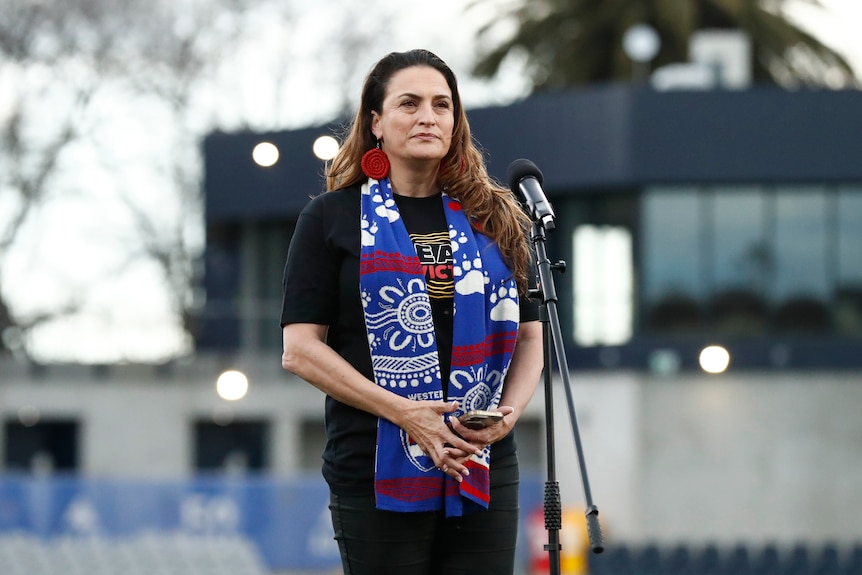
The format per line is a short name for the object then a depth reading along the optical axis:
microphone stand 7.64
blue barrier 39.16
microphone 7.90
